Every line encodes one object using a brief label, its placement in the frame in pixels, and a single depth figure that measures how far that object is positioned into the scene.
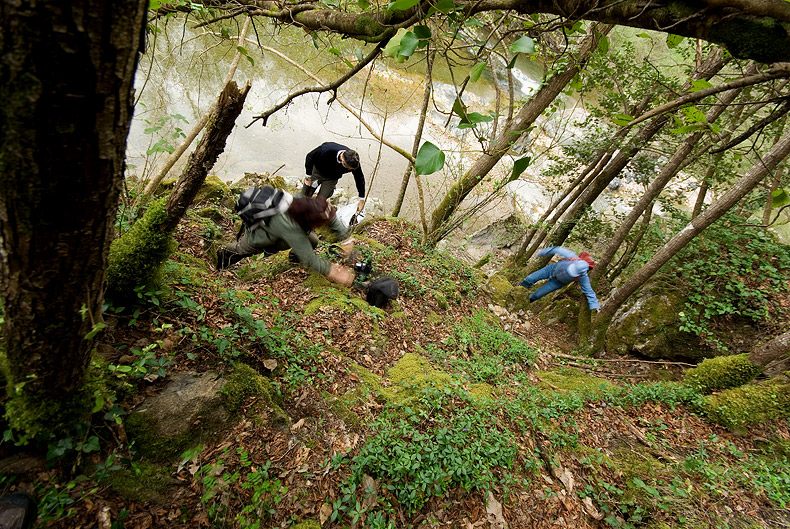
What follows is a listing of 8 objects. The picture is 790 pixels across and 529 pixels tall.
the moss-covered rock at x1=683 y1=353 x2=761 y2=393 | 4.26
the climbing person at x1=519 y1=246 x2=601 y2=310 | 6.08
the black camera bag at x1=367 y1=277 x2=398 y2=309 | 4.57
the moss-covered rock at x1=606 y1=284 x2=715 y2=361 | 5.81
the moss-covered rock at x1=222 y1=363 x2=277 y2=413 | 2.27
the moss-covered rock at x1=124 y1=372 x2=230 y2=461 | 1.90
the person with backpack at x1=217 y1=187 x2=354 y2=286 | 3.47
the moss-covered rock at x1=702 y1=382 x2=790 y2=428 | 3.94
